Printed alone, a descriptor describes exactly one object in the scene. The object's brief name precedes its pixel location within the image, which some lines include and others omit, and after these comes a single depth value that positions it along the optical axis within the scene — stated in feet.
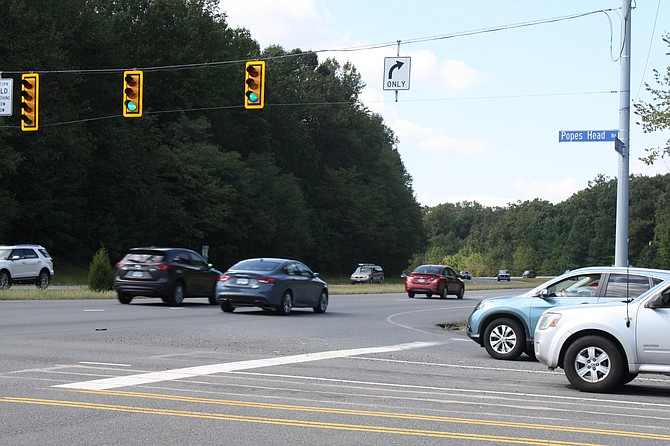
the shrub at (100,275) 126.52
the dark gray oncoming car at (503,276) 439.92
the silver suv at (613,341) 40.96
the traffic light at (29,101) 95.30
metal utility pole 76.64
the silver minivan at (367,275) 269.85
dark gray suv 97.66
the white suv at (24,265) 134.51
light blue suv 53.36
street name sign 77.20
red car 156.04
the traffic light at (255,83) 89.61
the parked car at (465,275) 414.90
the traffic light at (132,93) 92.85
